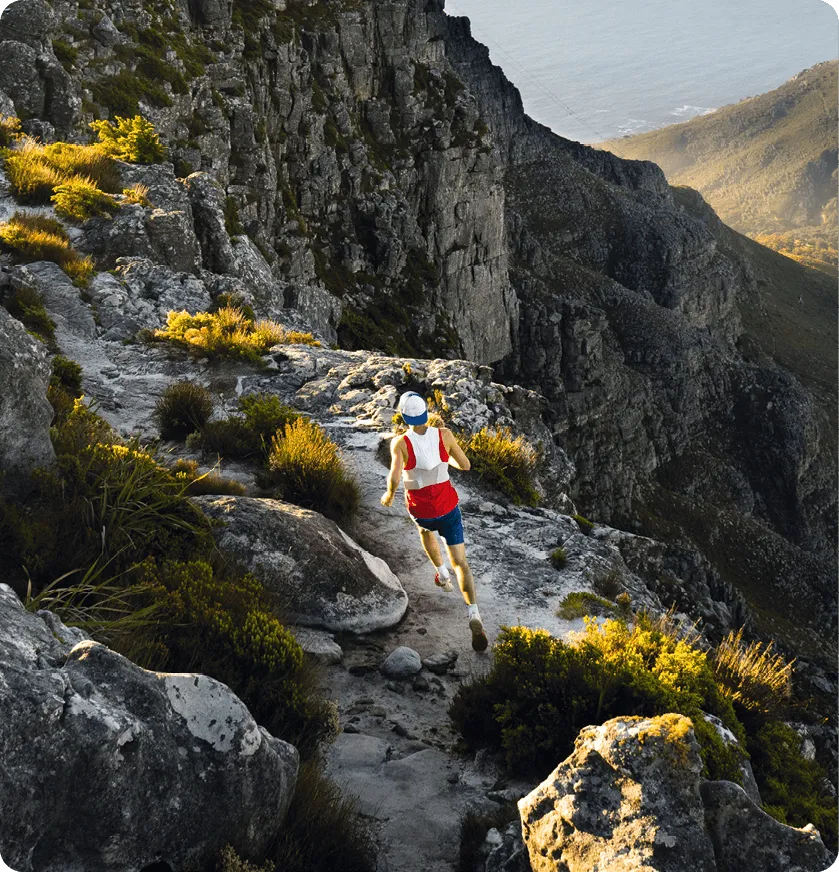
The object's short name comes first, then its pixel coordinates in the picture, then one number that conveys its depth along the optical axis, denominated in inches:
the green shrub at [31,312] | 544.1
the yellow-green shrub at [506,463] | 471.2
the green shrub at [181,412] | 465.1
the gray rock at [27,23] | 985.5
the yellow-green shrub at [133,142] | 894.4
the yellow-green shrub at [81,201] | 722.8
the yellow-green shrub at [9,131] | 830.2
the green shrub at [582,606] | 344.2
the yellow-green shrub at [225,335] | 586.2
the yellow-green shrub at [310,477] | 391.2
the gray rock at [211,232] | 892.6
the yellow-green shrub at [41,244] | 635.5
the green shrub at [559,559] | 392.8
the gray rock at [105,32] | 1240.2
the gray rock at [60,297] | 588.4
